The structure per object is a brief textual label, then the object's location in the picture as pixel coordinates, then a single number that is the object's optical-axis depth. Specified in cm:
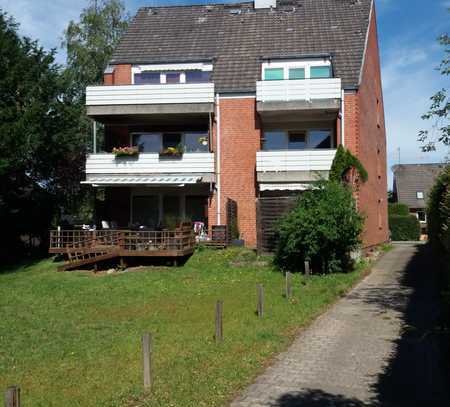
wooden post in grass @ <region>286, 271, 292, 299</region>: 1431
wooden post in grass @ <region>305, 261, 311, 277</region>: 1770
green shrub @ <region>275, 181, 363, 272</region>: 1809
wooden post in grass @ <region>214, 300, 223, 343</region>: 1004
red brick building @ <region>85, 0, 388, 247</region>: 2500
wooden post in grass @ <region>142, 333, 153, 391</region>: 770
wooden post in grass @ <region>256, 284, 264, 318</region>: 1210
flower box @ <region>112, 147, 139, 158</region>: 2539
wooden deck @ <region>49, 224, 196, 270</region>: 2122
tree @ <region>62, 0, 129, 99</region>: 3747
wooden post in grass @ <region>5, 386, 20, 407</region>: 566
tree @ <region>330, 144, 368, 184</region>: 2317
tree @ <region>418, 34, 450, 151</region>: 1273
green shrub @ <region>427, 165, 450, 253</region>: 1173
